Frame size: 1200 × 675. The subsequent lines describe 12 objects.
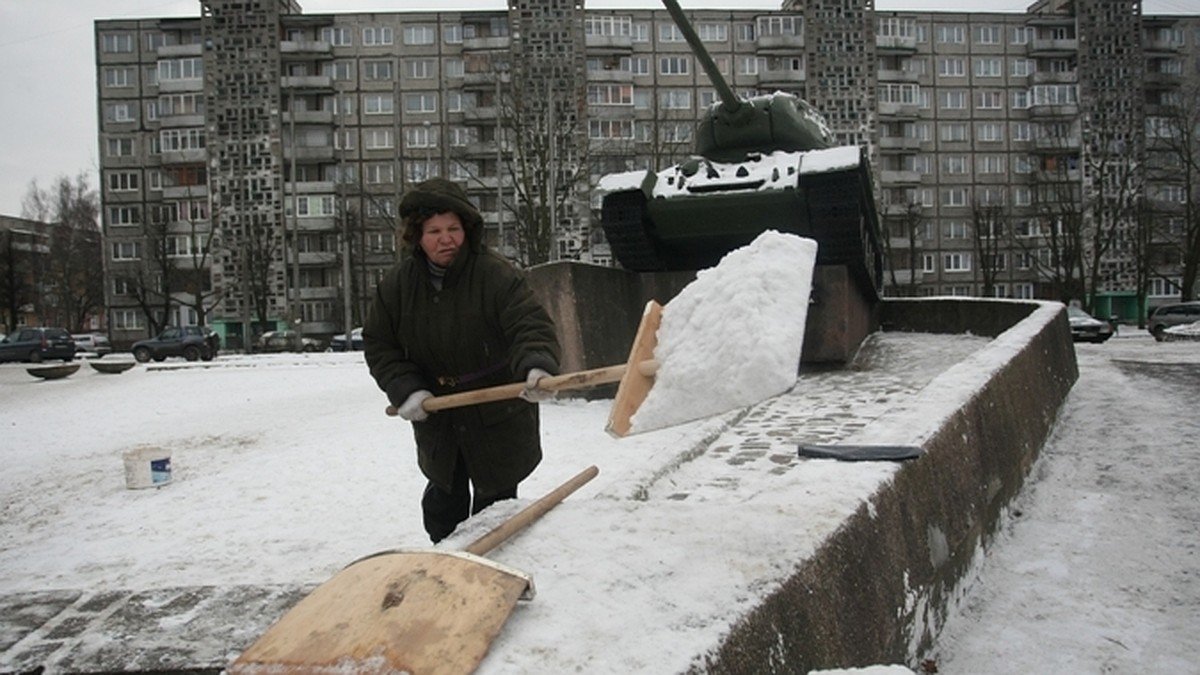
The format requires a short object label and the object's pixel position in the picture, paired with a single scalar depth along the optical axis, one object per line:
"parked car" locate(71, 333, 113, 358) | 41.84
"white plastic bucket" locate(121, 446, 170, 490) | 6.96
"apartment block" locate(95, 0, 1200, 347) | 42.00
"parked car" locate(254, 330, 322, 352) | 36.47
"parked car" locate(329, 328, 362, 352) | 37.03
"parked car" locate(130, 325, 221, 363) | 30.17
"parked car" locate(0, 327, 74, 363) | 30.17
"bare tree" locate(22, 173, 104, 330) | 54.38
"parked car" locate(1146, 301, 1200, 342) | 27.40
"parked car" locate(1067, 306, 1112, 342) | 24.05
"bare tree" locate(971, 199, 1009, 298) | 41.50
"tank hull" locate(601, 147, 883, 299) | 9.35
